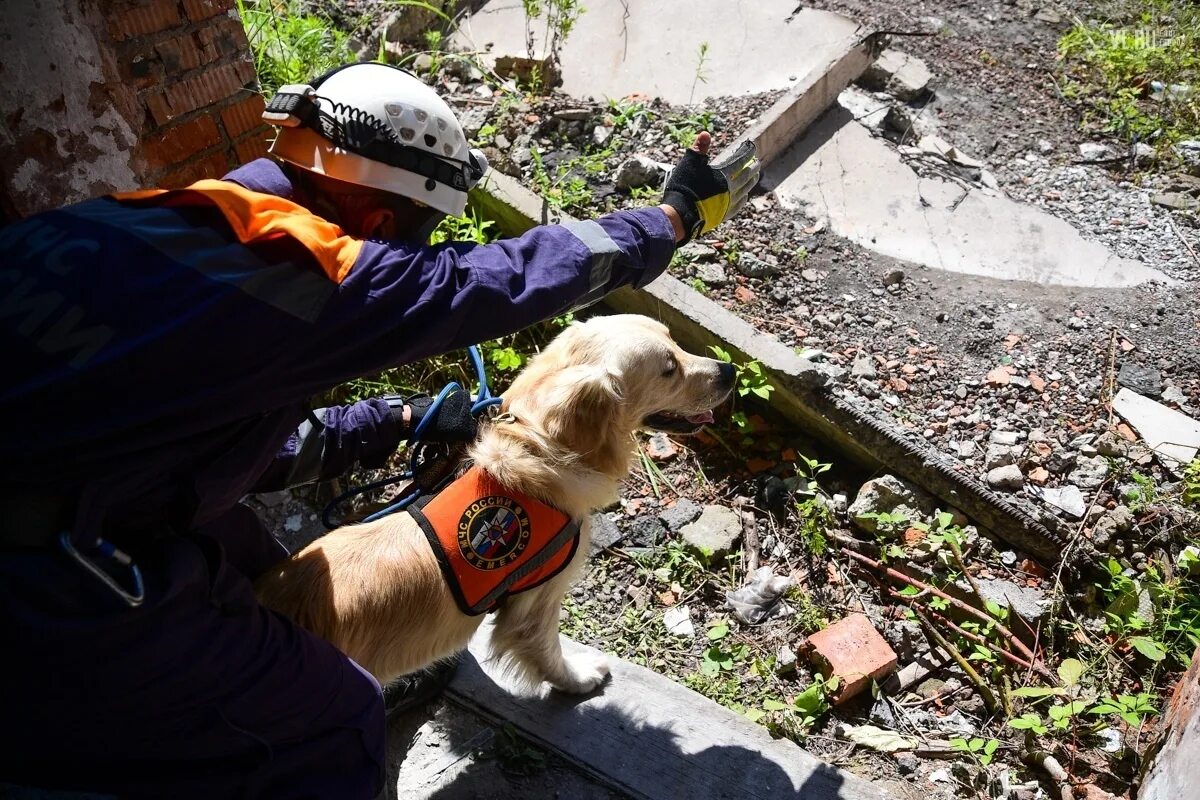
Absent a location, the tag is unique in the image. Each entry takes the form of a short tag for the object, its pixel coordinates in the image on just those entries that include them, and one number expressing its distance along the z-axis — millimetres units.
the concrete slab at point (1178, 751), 2355
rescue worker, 1604
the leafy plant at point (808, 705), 3072
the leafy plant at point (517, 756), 2852
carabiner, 1632
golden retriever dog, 2400
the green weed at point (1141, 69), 5531
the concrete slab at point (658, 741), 2783
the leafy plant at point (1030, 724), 2902
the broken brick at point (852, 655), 3148
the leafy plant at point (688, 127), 5101
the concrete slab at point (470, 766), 2797
